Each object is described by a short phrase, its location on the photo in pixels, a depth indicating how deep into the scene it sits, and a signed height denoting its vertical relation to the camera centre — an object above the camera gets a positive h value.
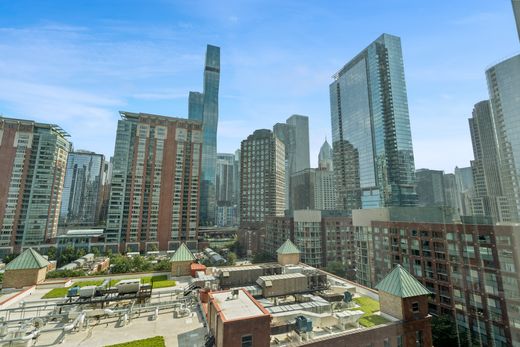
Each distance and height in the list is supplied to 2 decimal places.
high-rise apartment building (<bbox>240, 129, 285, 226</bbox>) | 141.62 +21.61
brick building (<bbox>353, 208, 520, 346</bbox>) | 40.66 -10.91
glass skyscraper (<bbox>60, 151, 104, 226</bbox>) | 193.30 -7.64
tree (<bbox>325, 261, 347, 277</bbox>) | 84.62 -19.44
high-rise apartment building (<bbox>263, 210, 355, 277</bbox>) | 92.19 -9.31
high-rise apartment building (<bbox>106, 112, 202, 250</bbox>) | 106.75 +13.52
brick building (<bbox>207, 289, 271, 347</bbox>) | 17.36 -8.36
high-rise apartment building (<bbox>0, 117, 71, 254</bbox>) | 101.00 +14.06
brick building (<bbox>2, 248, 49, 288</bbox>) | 29.73 -7.33
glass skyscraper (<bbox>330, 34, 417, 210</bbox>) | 141.12 +53.03
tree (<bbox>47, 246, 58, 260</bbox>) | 93.11 -15.75
